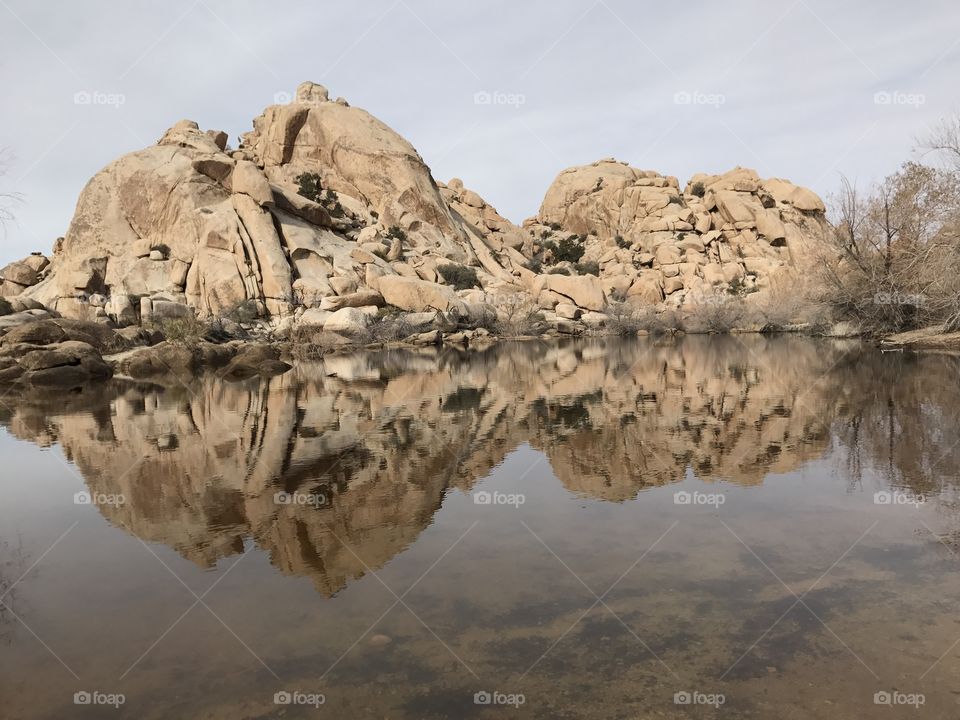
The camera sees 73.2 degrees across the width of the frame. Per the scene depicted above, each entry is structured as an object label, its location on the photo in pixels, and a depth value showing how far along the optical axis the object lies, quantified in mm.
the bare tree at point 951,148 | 23766
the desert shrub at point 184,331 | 31484
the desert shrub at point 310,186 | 57459
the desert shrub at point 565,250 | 75312
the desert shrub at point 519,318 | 49531
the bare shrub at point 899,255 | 23547
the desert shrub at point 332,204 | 57844
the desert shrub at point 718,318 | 53250
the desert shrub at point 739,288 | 61919
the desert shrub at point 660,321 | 53000
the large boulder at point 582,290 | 55438
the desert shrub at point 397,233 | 57844
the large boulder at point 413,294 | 46219
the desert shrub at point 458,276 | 53531
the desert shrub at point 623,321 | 52438
